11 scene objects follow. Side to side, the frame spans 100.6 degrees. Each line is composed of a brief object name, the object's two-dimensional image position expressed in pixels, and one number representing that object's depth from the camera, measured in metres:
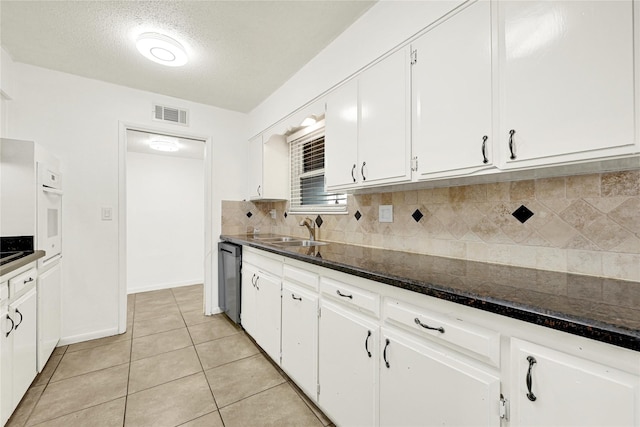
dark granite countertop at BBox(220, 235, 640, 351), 0.65
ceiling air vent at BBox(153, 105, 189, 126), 2.90
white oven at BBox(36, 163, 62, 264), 1.90
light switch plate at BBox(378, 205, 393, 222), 1.89
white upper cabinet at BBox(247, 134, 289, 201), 3.04
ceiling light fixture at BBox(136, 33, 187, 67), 1.92
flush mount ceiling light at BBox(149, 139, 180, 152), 3.51
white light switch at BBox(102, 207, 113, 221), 2.62
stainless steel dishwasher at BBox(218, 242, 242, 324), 2.68
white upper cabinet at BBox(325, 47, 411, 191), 1.46
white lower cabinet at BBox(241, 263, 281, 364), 1.99
